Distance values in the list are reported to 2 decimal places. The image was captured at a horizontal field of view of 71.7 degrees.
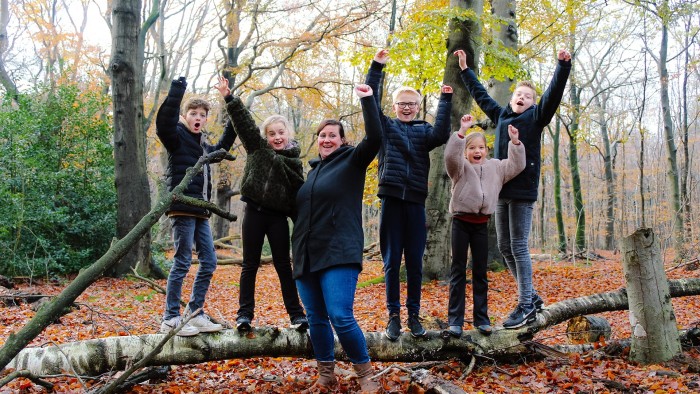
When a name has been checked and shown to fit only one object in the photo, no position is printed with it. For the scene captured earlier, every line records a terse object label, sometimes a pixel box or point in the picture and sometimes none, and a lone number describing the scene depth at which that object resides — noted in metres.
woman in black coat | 3.42
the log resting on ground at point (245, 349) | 3.69
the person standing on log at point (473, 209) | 4.27
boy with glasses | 4.08
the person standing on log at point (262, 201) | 3.93
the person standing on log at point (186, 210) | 4.07
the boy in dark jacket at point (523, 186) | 4.45
